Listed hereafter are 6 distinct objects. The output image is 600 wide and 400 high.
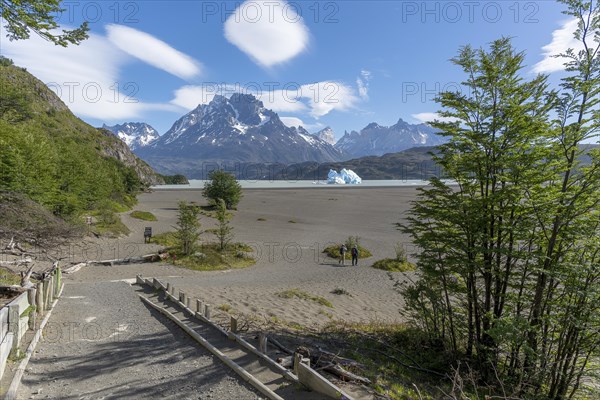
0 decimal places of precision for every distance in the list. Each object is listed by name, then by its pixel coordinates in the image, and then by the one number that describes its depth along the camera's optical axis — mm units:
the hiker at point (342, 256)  27000
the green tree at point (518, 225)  7906
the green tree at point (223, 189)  59875
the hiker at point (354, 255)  26484
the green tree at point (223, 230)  27312
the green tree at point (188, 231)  25422
